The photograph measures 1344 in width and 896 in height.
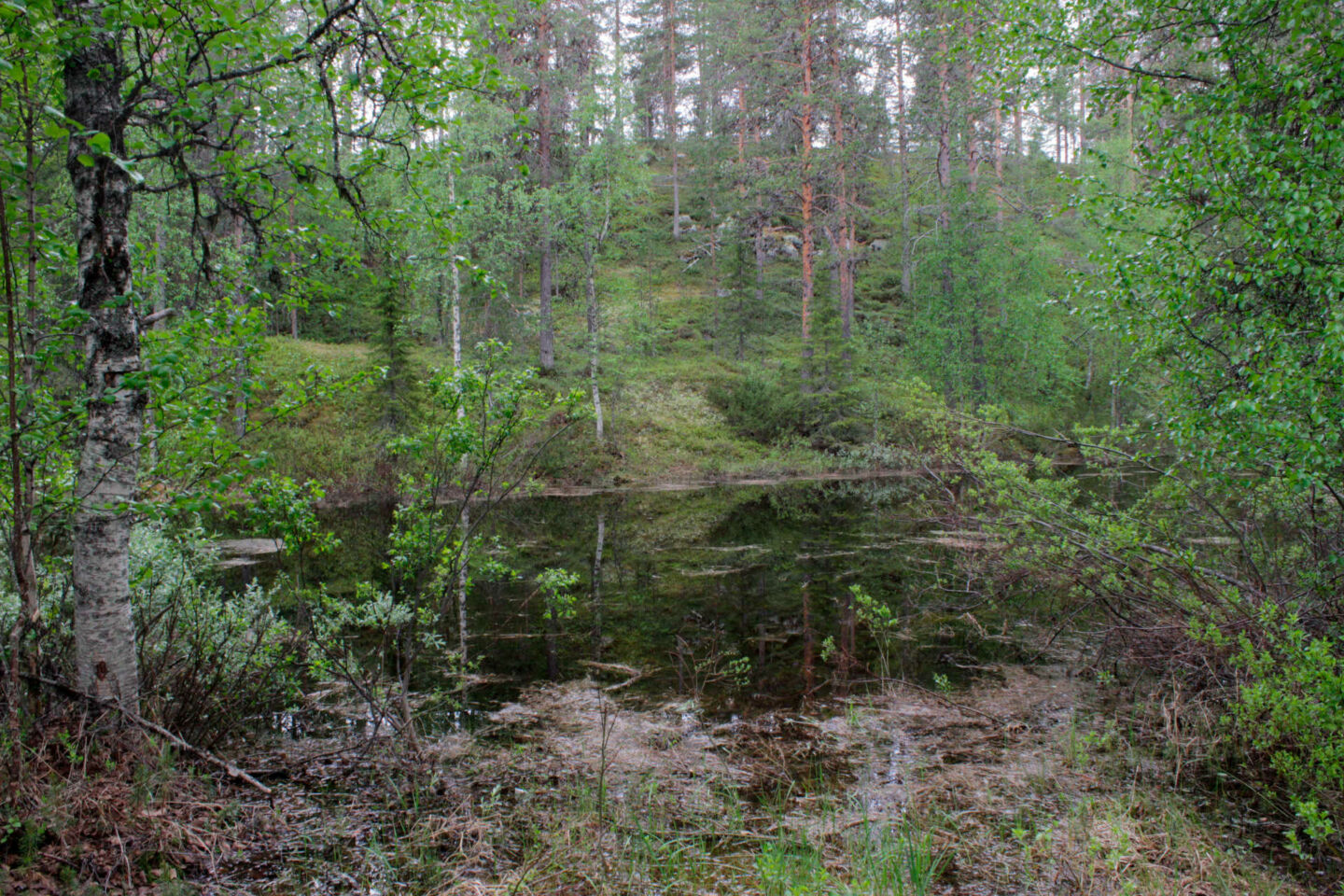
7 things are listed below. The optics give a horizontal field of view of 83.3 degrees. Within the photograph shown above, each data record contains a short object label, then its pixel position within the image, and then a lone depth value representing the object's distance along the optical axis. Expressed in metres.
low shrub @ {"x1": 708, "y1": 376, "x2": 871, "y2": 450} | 27.83
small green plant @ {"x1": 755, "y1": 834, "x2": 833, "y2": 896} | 3.43
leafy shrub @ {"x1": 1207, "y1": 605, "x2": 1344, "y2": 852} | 4.01
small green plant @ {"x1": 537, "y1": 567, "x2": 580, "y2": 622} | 5.78
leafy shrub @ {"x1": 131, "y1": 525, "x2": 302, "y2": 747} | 4.82
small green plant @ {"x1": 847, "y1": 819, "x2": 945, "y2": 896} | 3.54
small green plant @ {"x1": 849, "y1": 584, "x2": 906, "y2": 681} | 7.30
